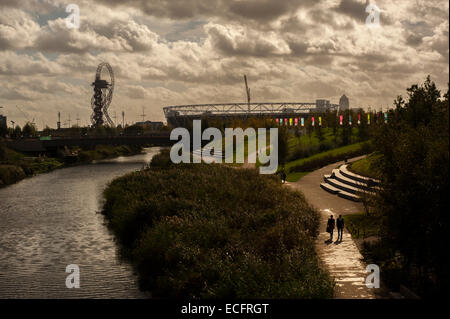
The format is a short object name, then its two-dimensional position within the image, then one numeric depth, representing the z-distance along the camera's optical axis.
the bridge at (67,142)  123.25
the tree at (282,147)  75.11
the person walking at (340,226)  29.22
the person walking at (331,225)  29.21
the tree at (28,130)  183.38
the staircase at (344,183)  44.40
